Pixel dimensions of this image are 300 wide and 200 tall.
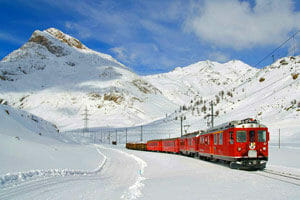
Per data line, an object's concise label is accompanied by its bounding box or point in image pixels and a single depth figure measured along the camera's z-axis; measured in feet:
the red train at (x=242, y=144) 60.54
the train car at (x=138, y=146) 203.41
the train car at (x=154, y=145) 171.12
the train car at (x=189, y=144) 101.24
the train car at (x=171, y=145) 136.77
